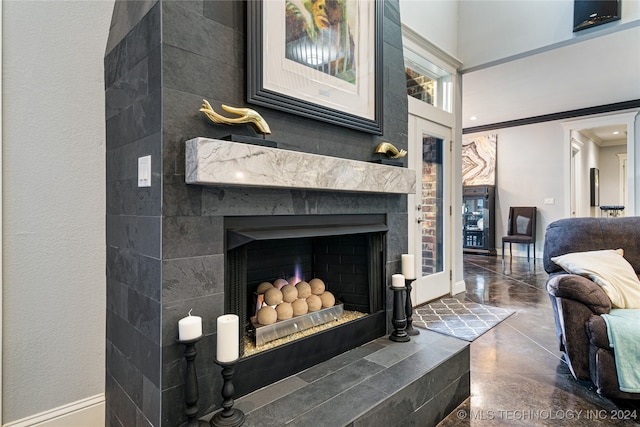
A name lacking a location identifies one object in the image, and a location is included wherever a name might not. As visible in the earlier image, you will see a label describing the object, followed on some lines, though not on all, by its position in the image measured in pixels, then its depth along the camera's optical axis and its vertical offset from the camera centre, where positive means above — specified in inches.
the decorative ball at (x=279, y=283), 78.1 -16.1
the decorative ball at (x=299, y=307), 74.4 -20.6
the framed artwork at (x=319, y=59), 59.1 +30.5
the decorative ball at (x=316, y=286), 82.4 -17.8
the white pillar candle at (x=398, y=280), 81.7 -16.1
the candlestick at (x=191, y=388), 47.2 -24.3
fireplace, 58.2 -13.7
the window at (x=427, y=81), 136.9 +55.8
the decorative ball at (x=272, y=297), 73.0 -17.9
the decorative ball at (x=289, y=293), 75.7 -17.8
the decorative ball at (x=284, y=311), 71.6 -20.5
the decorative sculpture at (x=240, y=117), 51.7 +14.9
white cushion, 77.5 -14.3
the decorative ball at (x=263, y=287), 75.5 -16.4
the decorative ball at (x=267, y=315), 68.7 -20.7
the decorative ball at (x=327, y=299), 80.2 -20.4
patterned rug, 114.3 -38.7
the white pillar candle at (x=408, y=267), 83.9 -13.4
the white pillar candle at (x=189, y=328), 46.1 -15.6
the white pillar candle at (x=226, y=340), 48.1 -17.9
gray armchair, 70.1 -22.5
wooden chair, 245.5 -11.1
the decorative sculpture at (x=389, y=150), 82.0 +15.0
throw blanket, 67.2 -27.4
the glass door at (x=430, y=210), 138.6 +0.9
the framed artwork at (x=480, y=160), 284.0 +44.1
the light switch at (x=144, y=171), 50.4 +6.3
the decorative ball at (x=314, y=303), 77.5 -20.5
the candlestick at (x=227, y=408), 49.2 -28.3
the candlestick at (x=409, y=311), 83.7 -24.2
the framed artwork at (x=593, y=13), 113.9 +66.9
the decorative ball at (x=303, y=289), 78.8 -17.6
